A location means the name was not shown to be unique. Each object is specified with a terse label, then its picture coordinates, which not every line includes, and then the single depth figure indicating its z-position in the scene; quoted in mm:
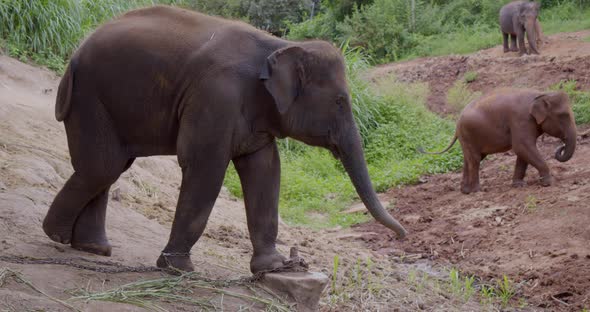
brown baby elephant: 10398
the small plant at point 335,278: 6457
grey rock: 5398
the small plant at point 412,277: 7188
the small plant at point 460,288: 7074
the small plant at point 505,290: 7176
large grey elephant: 5070
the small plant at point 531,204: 9386
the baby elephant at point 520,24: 19047
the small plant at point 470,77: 17312
